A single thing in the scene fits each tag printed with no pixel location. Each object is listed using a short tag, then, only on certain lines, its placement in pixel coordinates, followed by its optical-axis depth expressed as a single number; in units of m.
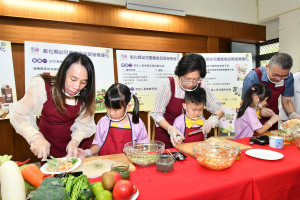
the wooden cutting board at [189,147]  1.40
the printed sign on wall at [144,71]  3.68
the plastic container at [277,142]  1.51
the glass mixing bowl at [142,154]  1.17
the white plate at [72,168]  1.08
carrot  0.86
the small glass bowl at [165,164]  1.09
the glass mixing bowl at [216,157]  1.09
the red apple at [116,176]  0.83
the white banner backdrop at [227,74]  4.02
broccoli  0.63
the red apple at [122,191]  0.74
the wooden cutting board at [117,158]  1.27
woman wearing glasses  1.71
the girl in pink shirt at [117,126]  1.71
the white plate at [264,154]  1.27
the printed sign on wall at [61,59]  2.99
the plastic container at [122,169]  0.95
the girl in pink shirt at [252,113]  2.11
